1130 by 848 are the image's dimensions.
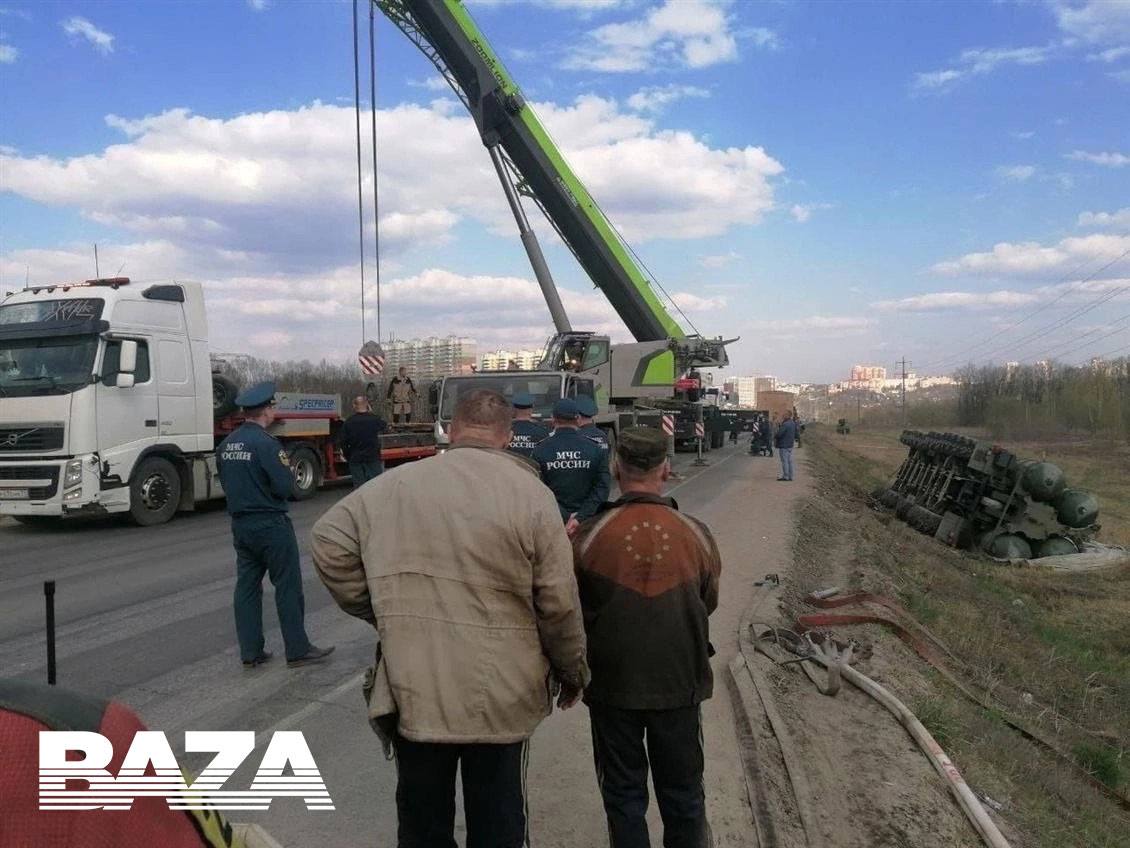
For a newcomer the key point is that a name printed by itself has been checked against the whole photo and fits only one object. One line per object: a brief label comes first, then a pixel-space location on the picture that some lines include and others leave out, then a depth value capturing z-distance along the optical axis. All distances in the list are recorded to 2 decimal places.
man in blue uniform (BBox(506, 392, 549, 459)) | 7.33
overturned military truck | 13.77
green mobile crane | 16.42
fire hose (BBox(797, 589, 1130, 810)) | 5.76
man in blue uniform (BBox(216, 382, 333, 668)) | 5.04
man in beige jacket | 2.28
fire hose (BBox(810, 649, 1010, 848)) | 3.65
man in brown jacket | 2.76
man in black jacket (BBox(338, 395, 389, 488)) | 11.45
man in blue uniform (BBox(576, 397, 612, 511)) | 6.18
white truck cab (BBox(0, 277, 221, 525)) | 10.31
